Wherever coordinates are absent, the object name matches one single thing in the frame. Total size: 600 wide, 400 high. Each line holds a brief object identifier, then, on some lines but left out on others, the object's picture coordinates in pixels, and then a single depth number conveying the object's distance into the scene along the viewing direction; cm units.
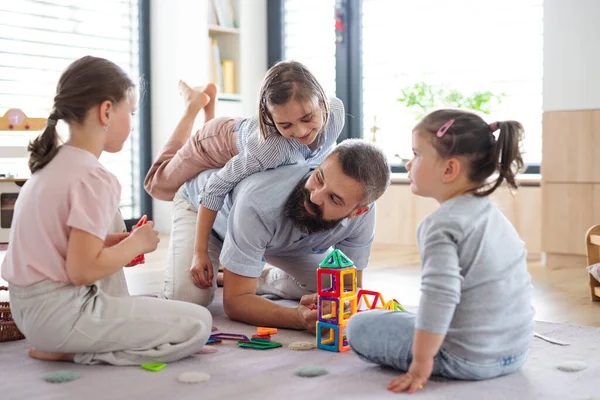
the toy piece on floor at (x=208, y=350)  184
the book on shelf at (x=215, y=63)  470
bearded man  189
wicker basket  197
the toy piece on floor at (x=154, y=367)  169
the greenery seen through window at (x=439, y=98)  409
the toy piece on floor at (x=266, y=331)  200
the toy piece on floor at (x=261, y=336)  195
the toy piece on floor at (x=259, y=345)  189
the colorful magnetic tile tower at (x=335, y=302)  180
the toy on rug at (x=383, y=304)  184
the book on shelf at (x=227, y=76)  479
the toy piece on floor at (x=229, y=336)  197
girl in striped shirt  209
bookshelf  470
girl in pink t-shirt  164
